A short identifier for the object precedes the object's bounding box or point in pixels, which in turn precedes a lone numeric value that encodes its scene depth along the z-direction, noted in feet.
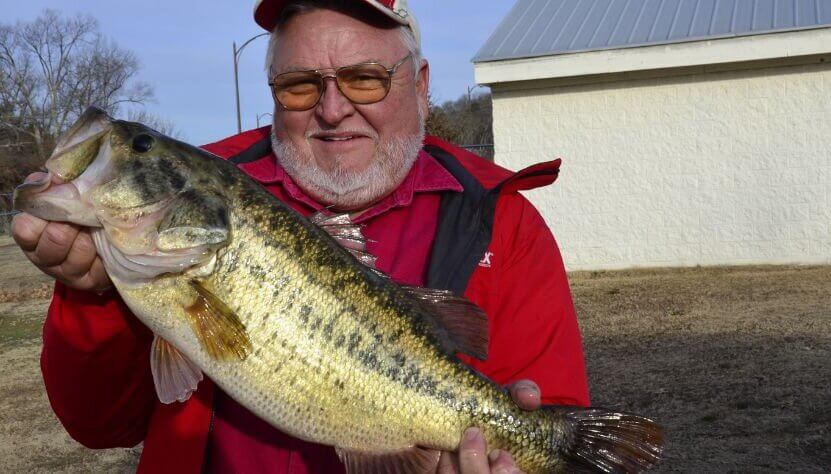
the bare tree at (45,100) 152.25
